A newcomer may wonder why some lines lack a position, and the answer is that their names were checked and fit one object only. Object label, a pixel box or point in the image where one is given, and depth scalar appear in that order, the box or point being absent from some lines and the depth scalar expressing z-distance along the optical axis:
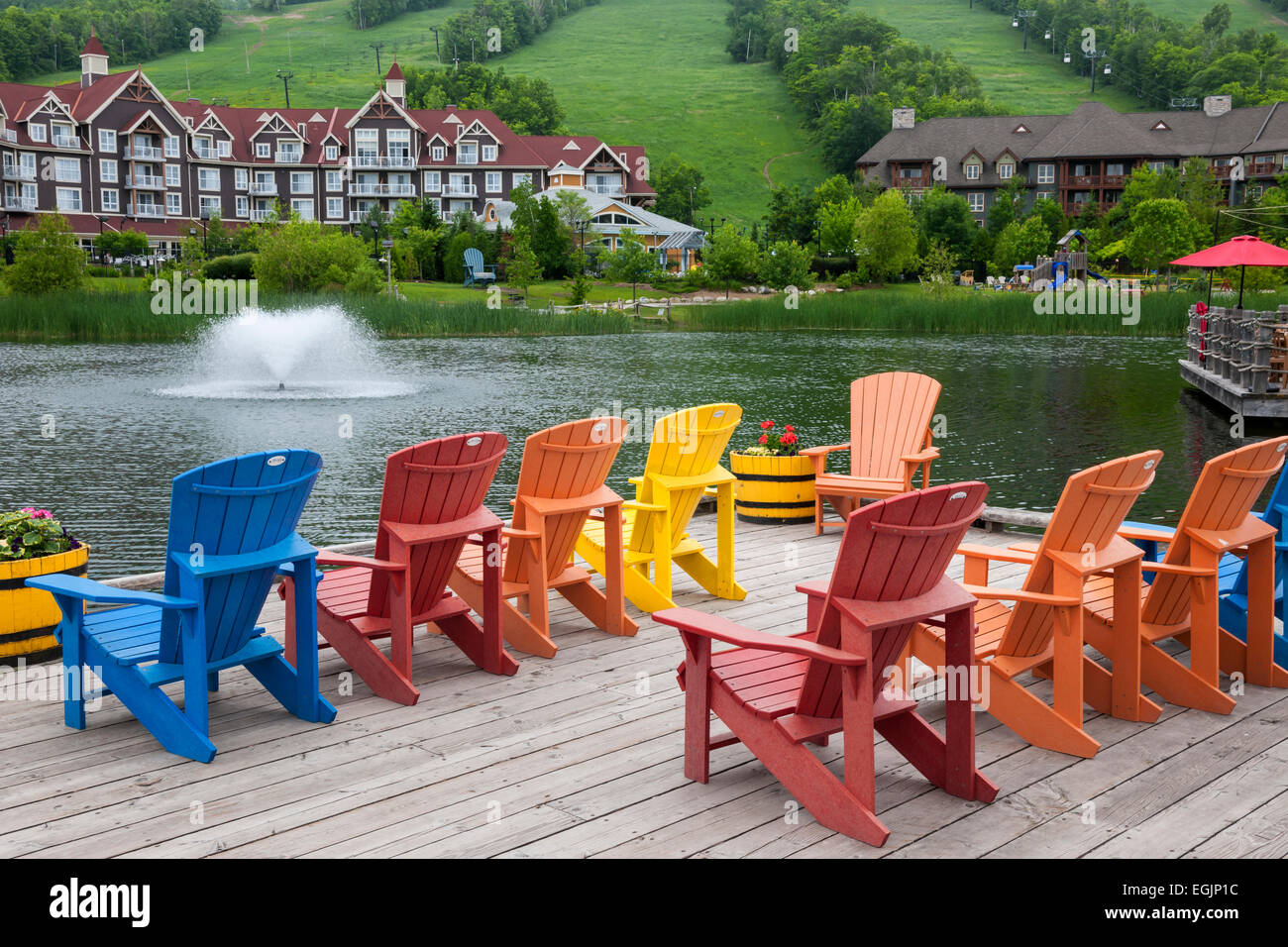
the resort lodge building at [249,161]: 68.75
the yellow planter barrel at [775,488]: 9.20
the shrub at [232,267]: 52.97
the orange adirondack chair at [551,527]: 5.88
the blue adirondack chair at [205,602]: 4.38
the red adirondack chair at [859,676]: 3.76
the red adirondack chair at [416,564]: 5.10
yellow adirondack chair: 6.63
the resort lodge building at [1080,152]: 80.56
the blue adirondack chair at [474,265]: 58.19
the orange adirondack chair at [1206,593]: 5.05
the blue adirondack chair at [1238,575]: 5.56
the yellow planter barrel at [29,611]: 5.45
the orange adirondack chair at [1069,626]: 4.59
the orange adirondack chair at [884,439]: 8.73
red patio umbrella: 22.41
